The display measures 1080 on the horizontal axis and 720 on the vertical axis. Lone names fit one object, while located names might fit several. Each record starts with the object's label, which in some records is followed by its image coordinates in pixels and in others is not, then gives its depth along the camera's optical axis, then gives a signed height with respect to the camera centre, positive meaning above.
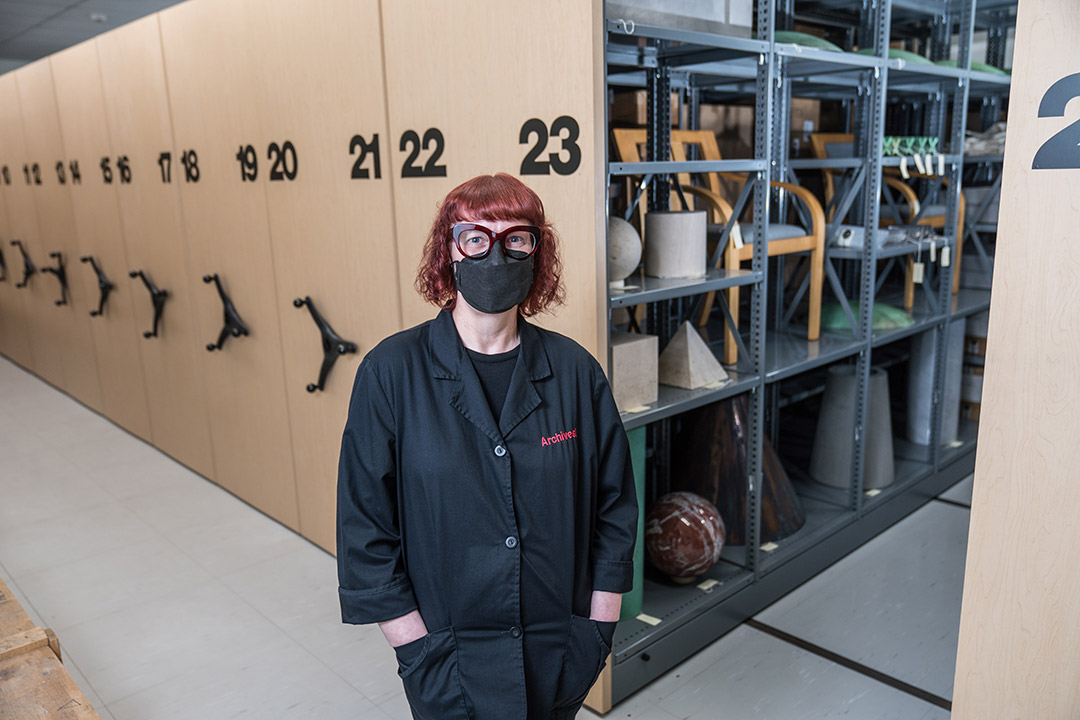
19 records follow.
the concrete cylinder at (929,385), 4.30 -1.15
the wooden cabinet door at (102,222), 4.90 -0.21
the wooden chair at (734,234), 3.12 -0.27
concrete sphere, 2.59 -0.24
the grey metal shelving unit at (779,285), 2.74 -0.39
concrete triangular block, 2.86 -0.66
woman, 1.51 -0.55
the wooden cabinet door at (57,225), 5.61 -0.26
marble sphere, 2.90 -1.26
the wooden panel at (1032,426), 1.44 -0.48
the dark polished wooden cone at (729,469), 3.17 -1.15
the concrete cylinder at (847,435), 3.75 -1.22
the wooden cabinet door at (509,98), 2.21 +0.22
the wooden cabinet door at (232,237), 3.60 -0.25
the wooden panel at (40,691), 1.73 -1.05
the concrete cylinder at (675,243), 2.78 -0.25
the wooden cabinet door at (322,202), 2.96 -0.08
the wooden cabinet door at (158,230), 4.24 -0.24
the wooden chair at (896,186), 4.26 -0.13
